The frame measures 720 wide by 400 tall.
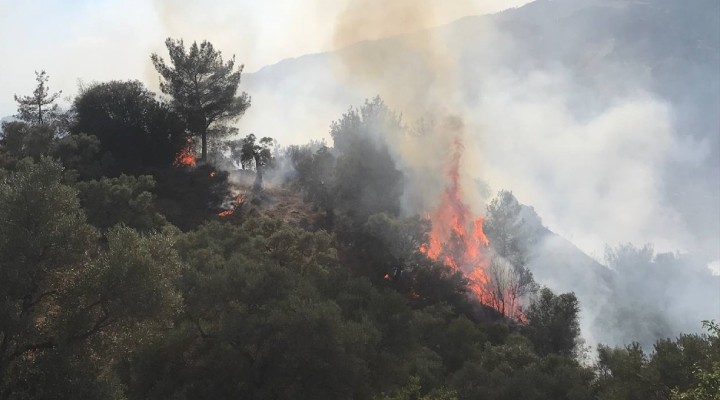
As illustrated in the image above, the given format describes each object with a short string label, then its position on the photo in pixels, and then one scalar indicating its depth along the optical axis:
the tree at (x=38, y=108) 92.19
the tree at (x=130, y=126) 83.69
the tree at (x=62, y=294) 20.25
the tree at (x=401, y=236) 70.00
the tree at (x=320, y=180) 83.12
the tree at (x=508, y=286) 81.56
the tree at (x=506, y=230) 89.25
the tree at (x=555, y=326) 68.50
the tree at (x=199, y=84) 88.44
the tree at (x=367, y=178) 82.56
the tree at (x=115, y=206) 54.66
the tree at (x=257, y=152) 93.25
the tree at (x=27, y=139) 74.00
